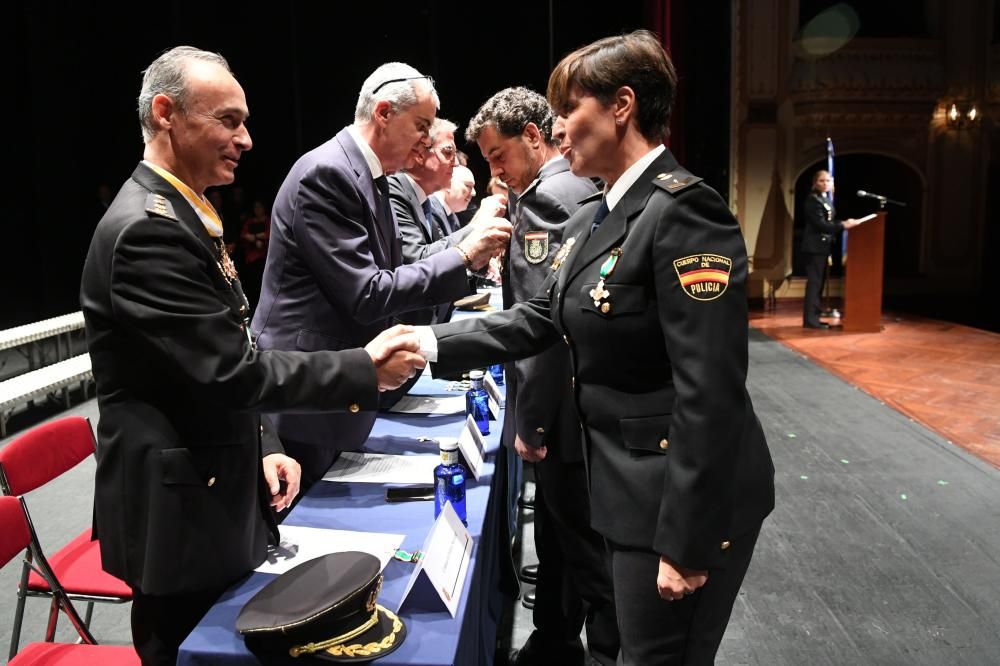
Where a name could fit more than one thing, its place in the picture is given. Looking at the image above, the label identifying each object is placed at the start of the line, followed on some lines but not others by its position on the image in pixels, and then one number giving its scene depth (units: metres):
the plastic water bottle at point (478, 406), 2.46
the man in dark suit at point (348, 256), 1.95
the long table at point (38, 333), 5.48
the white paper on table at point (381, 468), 1.97
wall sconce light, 10.90
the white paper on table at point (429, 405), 2.63
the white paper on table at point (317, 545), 1.53
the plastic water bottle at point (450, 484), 1.73
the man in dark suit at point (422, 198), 3.03
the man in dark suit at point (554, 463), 2.14
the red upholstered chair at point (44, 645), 1.72
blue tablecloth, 1.24
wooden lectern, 8.20
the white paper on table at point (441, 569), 1.32
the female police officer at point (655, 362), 1.27
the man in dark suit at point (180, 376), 1.29
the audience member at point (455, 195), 5.35
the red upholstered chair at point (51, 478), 2.13
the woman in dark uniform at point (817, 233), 8.37
